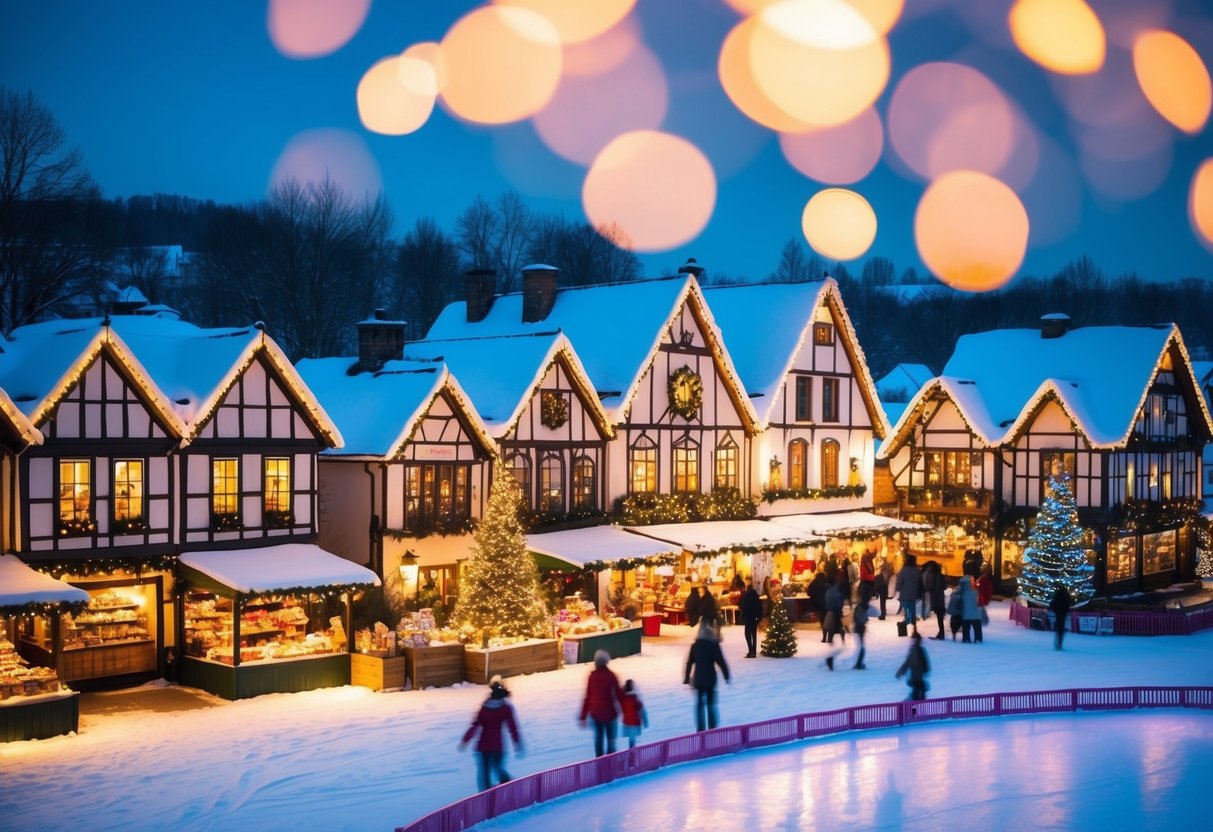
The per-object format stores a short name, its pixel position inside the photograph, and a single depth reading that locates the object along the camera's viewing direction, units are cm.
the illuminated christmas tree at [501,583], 2388
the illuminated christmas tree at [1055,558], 3181
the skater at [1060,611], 2678
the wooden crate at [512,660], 2303
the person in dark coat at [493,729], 1490
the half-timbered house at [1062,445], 3778
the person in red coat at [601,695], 1611
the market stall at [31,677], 1833
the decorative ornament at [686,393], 3269
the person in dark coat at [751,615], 2523
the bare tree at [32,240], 3784
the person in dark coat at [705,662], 1777
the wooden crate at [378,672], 2242
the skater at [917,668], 2000
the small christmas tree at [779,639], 2552
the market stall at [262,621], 2191
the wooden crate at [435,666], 2261
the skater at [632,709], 1655
